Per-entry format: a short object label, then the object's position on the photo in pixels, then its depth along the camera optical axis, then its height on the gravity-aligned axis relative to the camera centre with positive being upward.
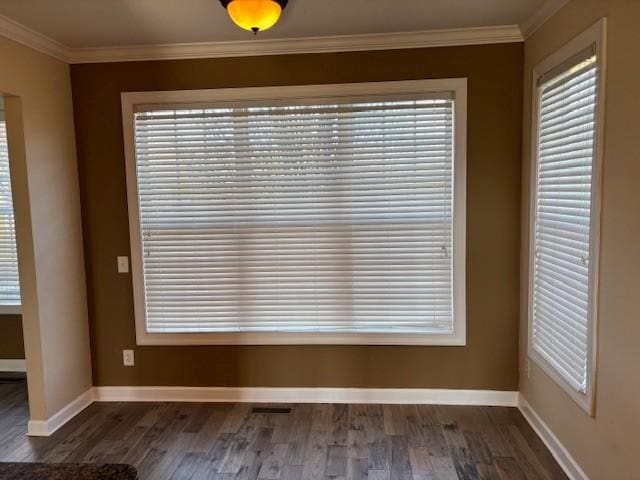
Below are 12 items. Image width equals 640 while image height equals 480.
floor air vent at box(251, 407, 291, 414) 3.14 -1.50
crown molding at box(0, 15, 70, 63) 2.56 +1.05
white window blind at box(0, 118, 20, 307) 3.77 -0.32
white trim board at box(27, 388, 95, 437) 2.90 -1.45
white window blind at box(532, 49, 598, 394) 2.14 -0.13
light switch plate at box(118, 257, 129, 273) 3.27 -0.44
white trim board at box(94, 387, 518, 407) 3.16 -1.44
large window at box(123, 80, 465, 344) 3.04 -0.09
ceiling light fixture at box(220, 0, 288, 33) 1.84 +0.80
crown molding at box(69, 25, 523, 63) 2.89 +1.05
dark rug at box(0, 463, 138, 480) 1.09 -0.67
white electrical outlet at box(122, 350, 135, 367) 3.34 -1.17
